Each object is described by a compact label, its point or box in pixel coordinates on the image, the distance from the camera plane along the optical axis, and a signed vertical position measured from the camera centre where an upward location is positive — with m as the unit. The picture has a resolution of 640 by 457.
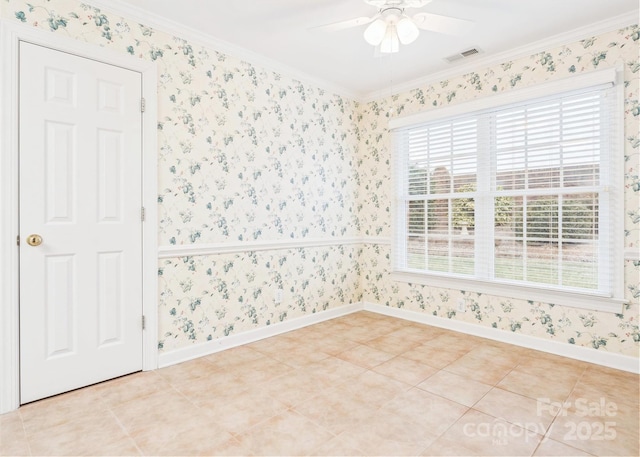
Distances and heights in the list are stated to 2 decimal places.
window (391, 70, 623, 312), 2.87 +0.28
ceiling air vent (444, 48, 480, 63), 3.25 +1.56
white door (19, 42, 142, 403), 2.25 +0.02
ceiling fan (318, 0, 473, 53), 2.17 +1.22
